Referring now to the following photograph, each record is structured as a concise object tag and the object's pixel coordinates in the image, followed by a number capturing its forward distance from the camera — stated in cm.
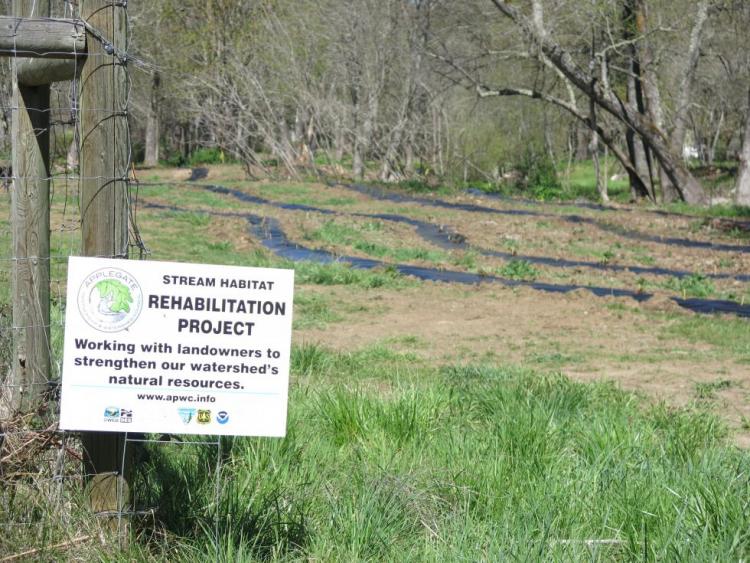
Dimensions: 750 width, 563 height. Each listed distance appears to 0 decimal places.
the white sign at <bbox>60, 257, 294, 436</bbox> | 361
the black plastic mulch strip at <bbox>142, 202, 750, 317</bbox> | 1277
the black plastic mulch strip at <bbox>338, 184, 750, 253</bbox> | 1926
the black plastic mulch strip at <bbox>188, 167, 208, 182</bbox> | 3659
